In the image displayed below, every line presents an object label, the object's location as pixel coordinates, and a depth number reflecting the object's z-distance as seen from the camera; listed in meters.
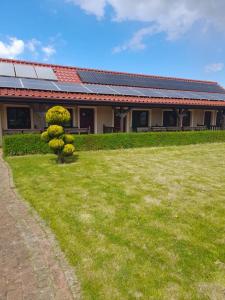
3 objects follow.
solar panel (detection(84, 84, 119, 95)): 14.03
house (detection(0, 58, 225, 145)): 12.26
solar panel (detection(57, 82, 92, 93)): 13.09
